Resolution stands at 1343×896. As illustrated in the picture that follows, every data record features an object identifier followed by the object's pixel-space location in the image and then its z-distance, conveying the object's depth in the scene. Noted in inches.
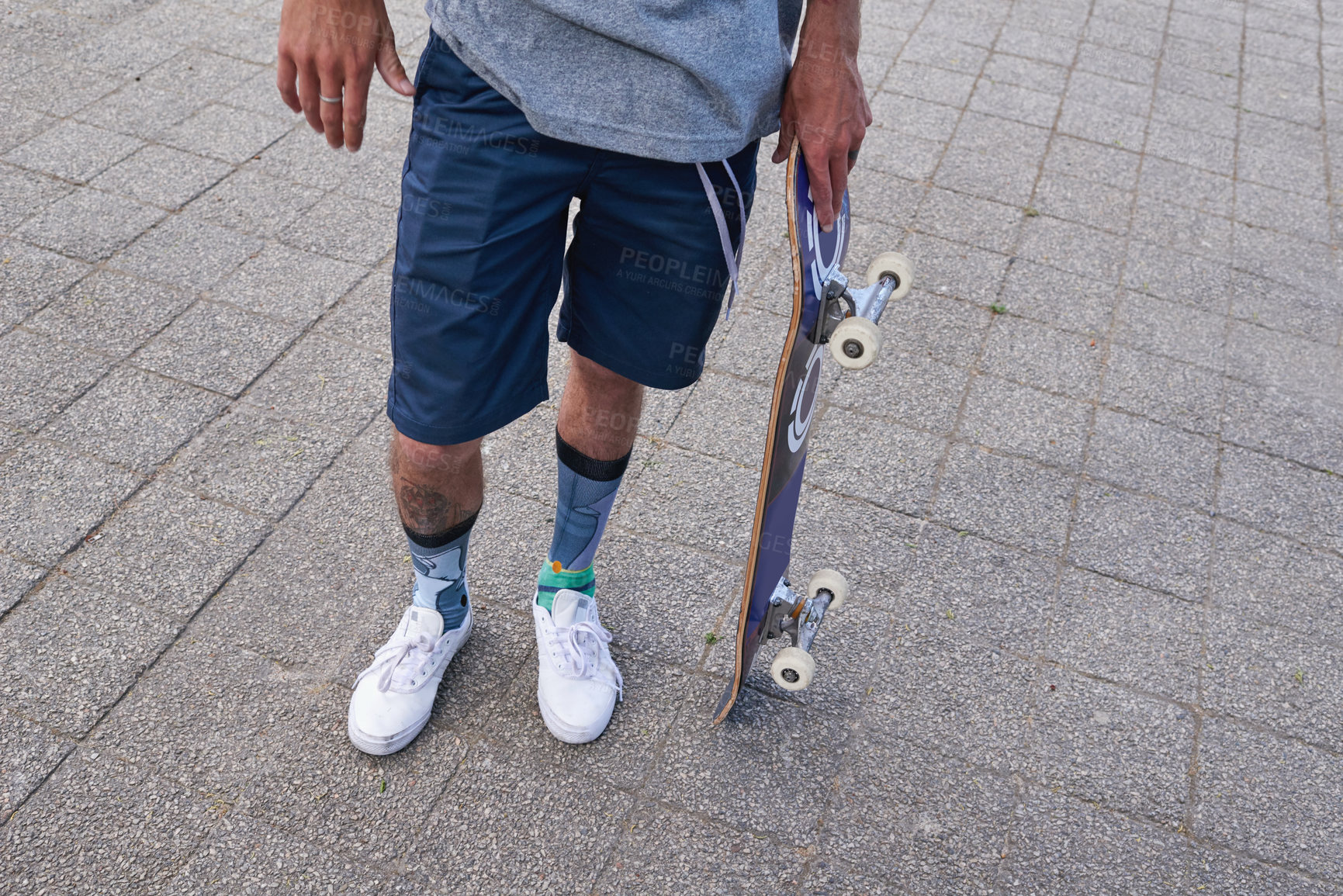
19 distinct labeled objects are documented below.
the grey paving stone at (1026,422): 136.7
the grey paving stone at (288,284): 142.9
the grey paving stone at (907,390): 140.0
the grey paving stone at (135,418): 120.9
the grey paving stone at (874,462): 128.4
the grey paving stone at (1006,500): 125.1
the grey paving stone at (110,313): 134.0
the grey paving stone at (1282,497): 129.6
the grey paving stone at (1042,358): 147.8
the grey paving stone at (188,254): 145.1
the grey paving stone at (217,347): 131.3
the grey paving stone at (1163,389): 144.2
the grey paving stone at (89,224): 147.8
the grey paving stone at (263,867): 85.7
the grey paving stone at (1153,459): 133.0
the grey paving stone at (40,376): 123.6
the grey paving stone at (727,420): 132.0
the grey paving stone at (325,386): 129.0
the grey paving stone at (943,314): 151.5
